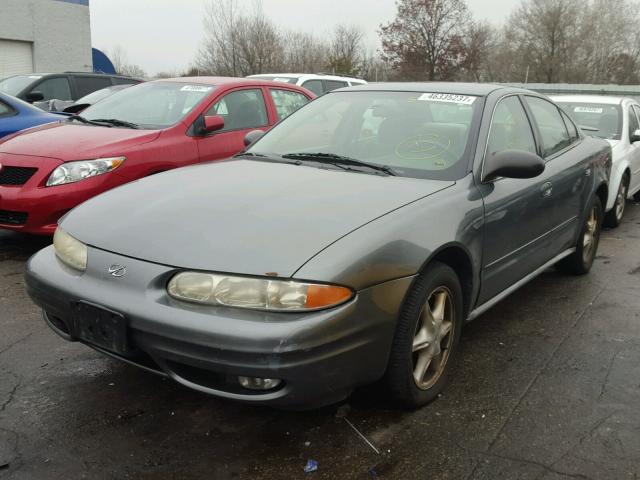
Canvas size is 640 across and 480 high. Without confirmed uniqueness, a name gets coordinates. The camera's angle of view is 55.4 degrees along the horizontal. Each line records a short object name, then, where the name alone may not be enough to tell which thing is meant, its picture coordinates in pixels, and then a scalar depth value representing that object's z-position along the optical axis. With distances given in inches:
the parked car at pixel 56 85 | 375.6
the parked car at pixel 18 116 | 262.4
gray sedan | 87.3
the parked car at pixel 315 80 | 438.6
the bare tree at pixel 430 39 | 1835.6
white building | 932.6
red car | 187.8
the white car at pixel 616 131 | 266.8
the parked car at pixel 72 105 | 284.6
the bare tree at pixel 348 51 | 1698.5
